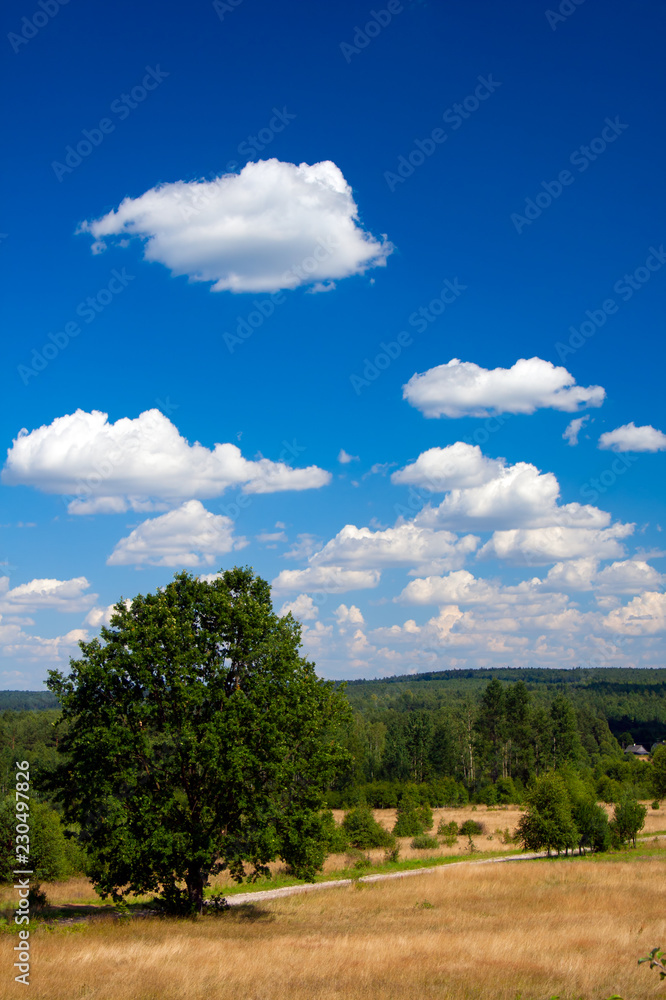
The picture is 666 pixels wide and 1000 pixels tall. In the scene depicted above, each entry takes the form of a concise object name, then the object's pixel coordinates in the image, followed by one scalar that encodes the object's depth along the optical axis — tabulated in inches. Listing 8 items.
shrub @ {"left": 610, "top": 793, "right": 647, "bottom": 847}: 2081.8
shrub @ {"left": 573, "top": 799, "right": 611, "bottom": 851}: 2063.2
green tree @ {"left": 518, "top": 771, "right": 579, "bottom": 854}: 1948.8
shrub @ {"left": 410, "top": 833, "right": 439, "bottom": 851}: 2354.7
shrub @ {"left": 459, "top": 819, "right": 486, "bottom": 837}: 2620.6
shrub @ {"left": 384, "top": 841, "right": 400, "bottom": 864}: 2034.9
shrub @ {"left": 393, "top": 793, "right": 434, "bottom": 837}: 2564.0
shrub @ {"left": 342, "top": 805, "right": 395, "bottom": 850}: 2279.8
